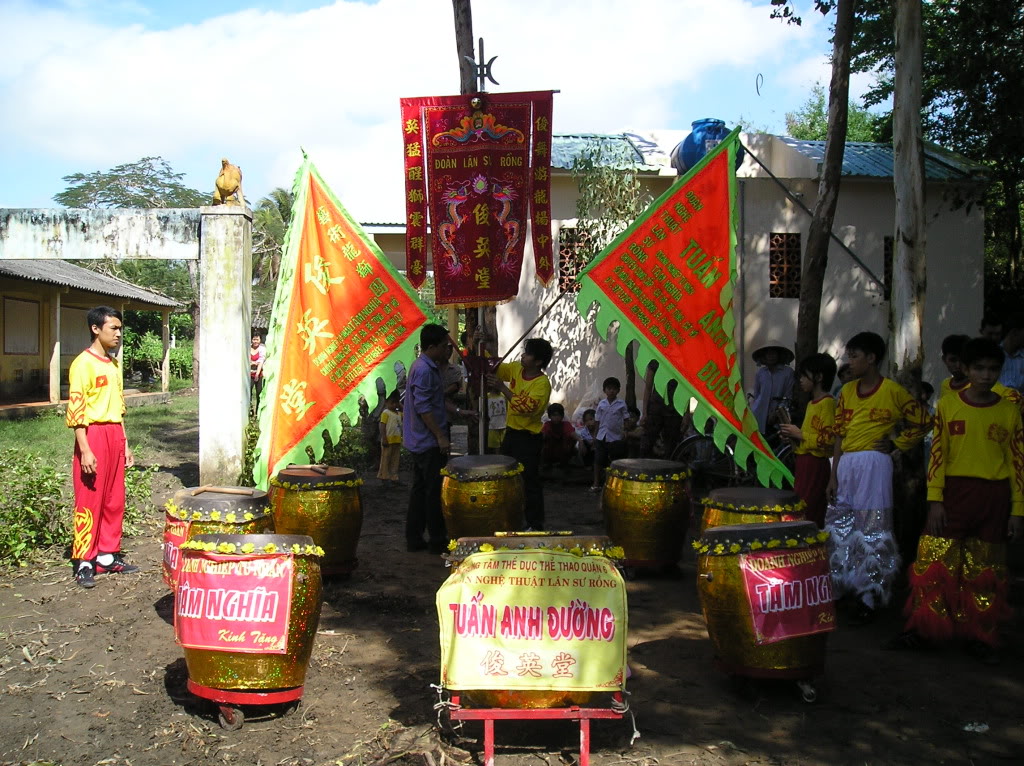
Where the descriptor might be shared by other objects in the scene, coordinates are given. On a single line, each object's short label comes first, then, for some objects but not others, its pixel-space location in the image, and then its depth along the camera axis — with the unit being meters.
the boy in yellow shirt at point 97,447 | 6.21
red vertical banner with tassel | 7.57
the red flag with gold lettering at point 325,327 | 5.88
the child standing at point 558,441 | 12.23
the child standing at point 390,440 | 10.93
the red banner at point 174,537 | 5.22
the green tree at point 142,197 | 37.19
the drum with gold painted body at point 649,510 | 6.49
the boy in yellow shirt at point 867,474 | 5.36
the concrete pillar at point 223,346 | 9.10
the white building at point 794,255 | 14.22
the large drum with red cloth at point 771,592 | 4.09
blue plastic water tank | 10.67
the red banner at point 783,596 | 4.07
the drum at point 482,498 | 6.60
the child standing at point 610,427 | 10.74
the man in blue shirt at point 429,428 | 7.20
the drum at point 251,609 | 3.94
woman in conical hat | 9.86
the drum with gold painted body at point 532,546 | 3.62
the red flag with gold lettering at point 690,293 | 5.71
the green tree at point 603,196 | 12.95
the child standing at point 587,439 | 12.16
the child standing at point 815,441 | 5.89
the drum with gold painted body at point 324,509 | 6.29
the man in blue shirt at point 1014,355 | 7.39
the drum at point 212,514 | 5.17
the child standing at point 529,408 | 7.44
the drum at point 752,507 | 5.16
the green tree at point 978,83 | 12.88
